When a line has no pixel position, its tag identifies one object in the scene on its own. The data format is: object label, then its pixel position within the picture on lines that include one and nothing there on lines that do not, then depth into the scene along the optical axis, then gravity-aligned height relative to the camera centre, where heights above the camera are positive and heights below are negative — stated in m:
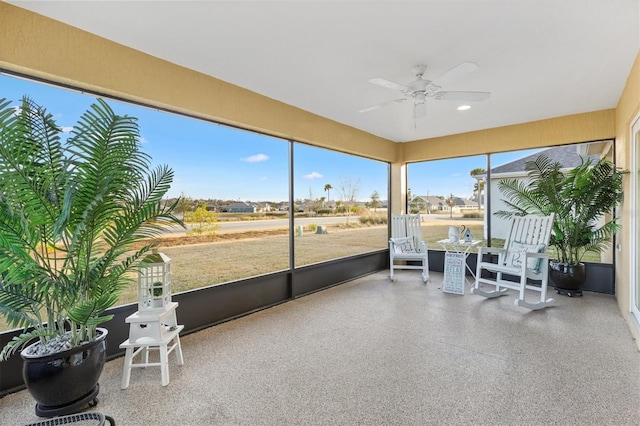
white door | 3.15 -0.15
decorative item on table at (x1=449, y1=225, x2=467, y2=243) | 4.92 -0.37
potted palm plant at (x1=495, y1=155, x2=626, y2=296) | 4.08 +0.02
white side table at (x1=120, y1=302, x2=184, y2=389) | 2.26 -0.92
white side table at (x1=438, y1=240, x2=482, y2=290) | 4.72 -0.51
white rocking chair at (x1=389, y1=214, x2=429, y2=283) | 5.22 -0.54
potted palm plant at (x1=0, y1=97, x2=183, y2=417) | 1.80 -0.10
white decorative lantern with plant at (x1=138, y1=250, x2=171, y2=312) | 2.46 -0.57
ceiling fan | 2.64 +1.10
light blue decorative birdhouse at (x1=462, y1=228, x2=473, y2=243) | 4.95 -0.43
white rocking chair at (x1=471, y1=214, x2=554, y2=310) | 3.89 -0.62
